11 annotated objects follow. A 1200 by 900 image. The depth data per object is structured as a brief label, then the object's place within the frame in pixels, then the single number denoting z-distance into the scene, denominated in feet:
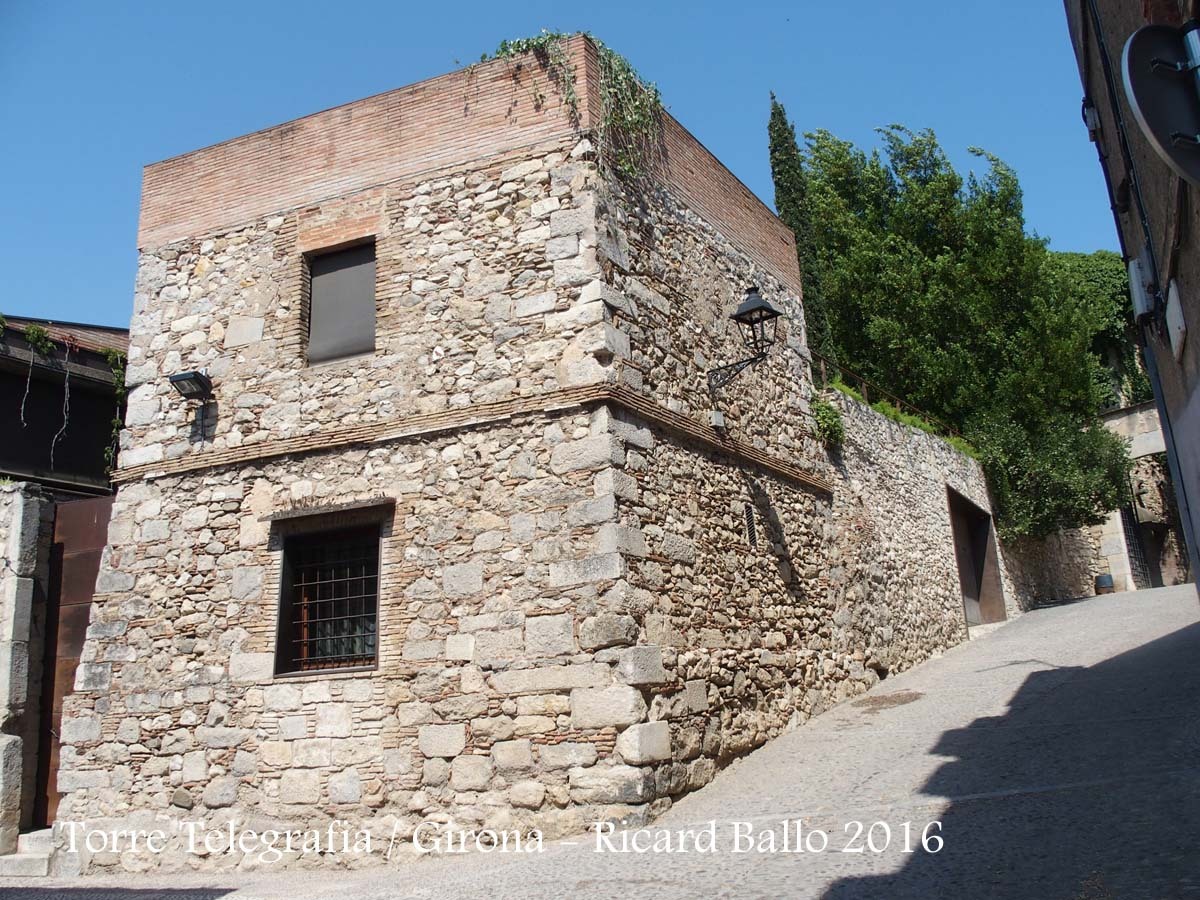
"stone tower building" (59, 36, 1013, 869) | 24.29
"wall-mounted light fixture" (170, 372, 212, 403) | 29.25
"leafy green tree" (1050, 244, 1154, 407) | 90.12
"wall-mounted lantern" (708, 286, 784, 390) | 29.53
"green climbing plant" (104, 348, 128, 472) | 39.01
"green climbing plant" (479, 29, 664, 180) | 28.02
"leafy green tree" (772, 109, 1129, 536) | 63.52
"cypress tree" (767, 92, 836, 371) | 66.87
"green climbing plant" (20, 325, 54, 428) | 37.17
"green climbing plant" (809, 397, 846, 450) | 38.50
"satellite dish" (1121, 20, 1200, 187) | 8.50
